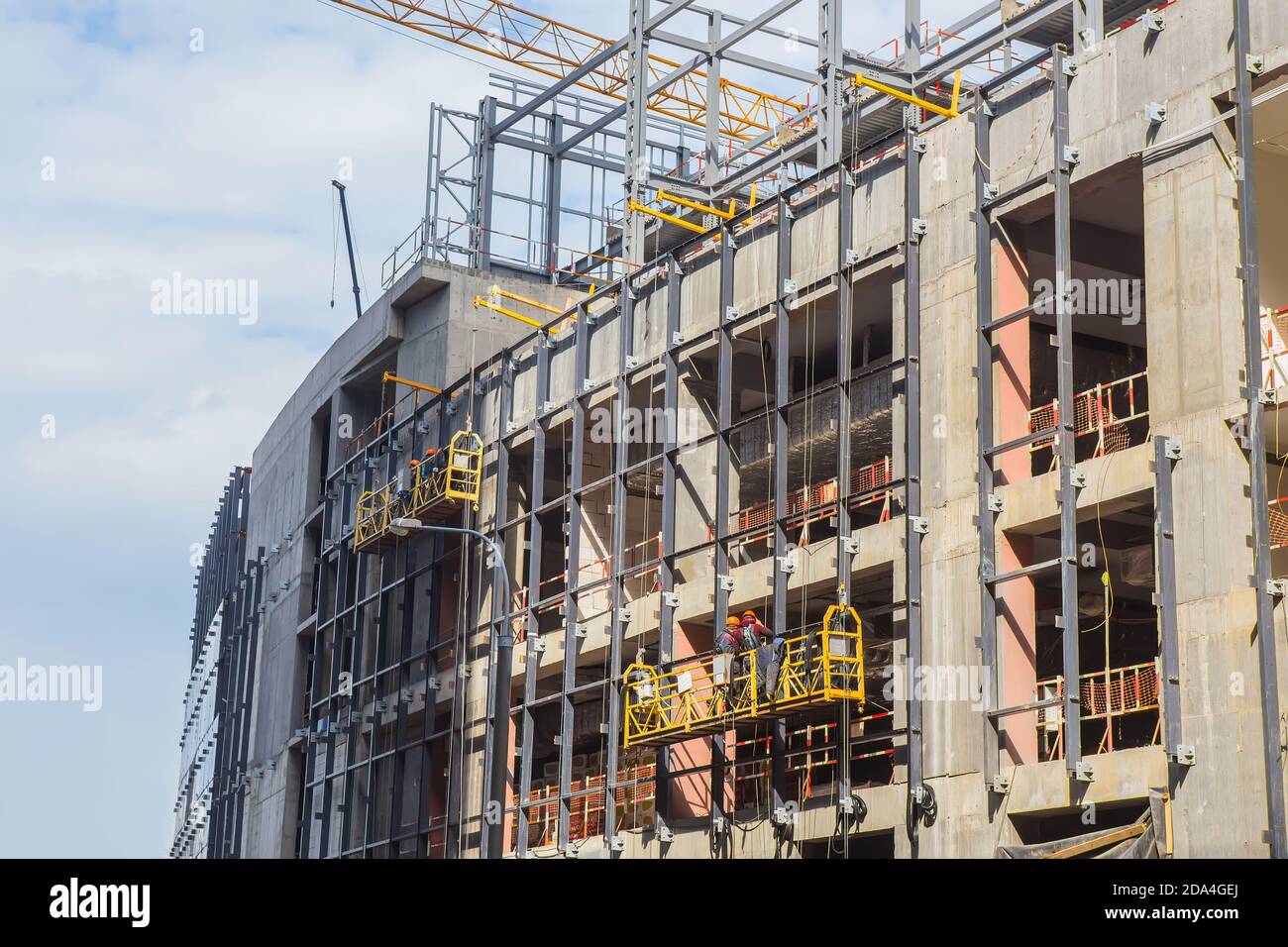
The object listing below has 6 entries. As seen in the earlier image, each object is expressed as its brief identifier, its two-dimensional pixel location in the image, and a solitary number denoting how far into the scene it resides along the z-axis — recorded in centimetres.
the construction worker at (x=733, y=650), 3234
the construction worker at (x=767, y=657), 3138
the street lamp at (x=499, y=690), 2959
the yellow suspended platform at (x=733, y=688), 3003
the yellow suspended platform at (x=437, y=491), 4556
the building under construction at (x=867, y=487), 2592
